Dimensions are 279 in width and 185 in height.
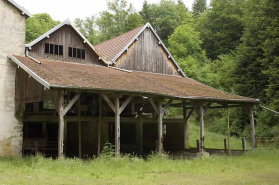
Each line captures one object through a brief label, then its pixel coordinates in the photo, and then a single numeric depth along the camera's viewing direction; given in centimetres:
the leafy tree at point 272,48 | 2275
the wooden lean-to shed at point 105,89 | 1457
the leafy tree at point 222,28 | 4525
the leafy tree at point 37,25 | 4606
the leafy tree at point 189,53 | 3906
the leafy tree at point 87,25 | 6230
